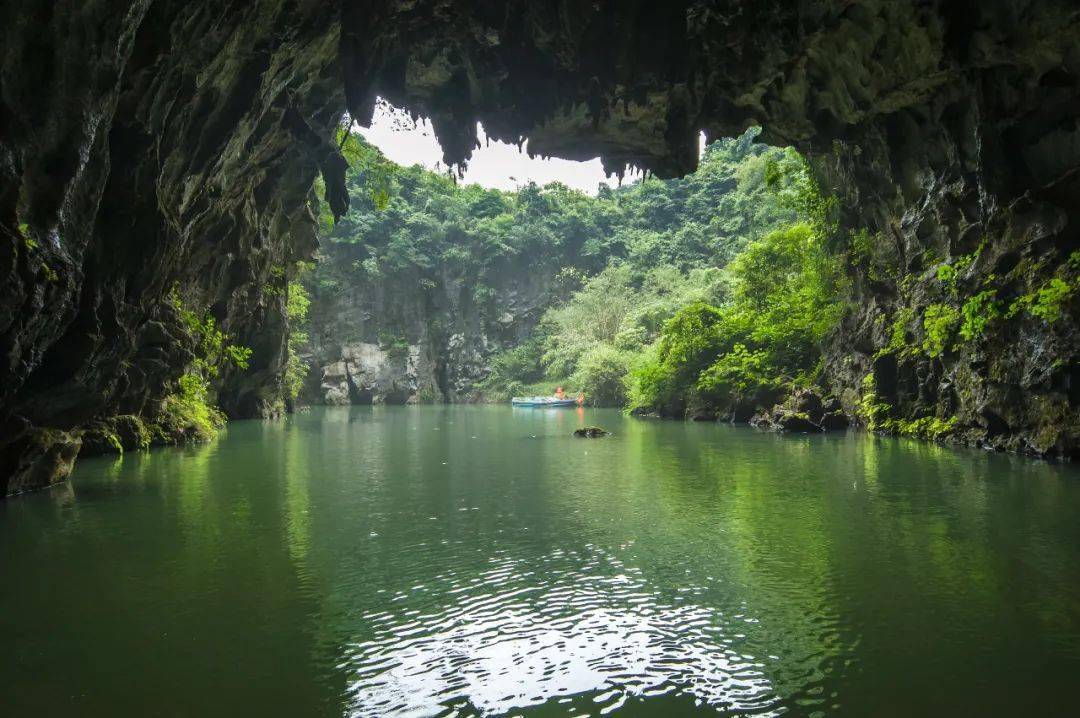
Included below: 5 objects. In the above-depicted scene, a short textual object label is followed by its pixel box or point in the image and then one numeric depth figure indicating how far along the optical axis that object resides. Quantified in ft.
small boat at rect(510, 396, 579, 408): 140.15
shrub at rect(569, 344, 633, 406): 135.23
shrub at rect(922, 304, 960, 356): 50.72
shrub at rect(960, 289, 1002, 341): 45.05
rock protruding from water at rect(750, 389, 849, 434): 69.36
